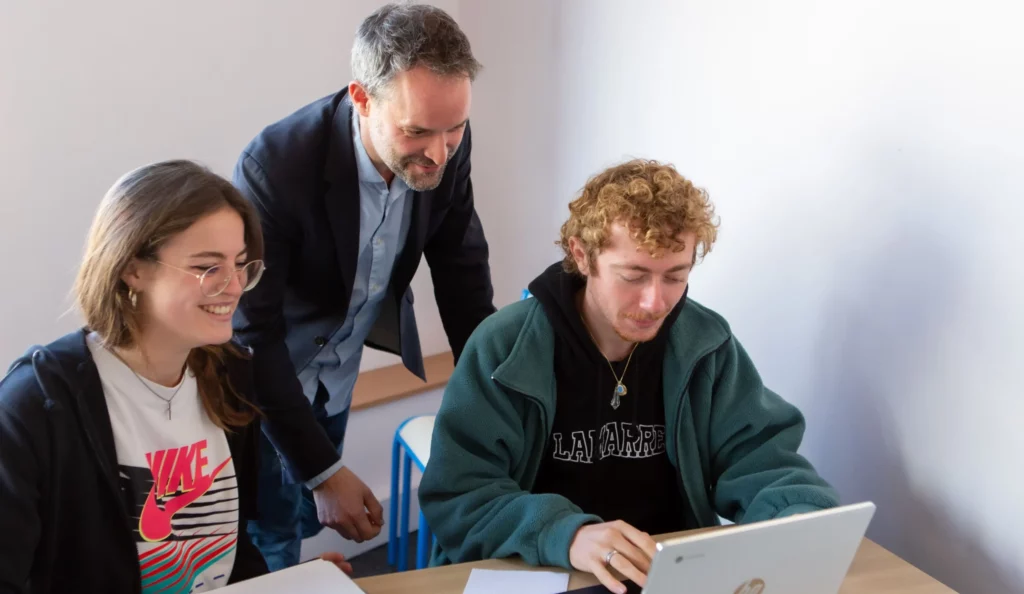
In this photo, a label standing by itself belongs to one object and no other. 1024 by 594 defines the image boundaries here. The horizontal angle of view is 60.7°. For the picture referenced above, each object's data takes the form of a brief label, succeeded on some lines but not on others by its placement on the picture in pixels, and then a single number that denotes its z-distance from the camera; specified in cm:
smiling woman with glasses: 109
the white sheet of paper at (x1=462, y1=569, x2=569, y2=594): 115
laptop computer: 93
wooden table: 116
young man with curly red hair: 132
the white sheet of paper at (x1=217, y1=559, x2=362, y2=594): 109
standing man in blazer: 140
